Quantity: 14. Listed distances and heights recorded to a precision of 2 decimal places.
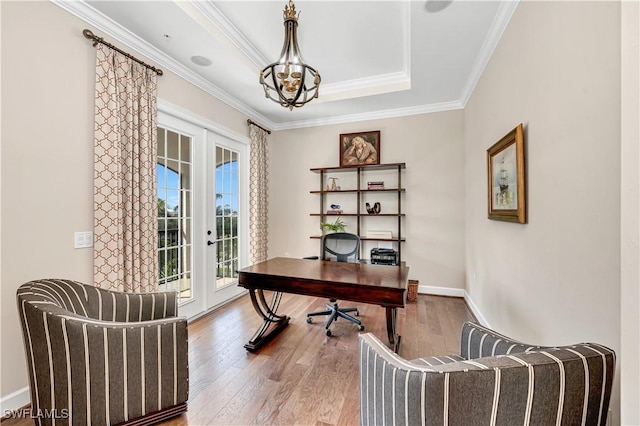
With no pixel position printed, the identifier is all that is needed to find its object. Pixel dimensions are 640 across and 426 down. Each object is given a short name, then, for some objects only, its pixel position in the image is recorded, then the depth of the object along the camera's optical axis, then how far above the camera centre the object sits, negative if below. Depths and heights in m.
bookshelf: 4.04 +0.29
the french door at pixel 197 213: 2.87 -0.01
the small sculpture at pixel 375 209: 4.11 +0.04
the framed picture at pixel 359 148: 4.19 +1.02
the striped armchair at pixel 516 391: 0.77 -0.53
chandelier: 1.75 +1.00
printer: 3.77 -0.66
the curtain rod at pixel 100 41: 2.02 +1.38
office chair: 2.95 -0.49
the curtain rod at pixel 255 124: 4.07 +1.42
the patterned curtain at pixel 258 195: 4.16 +0.27
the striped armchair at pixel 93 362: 1.29 -0.79
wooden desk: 1.97 -0.58
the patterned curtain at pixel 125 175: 2.11 +0.32
